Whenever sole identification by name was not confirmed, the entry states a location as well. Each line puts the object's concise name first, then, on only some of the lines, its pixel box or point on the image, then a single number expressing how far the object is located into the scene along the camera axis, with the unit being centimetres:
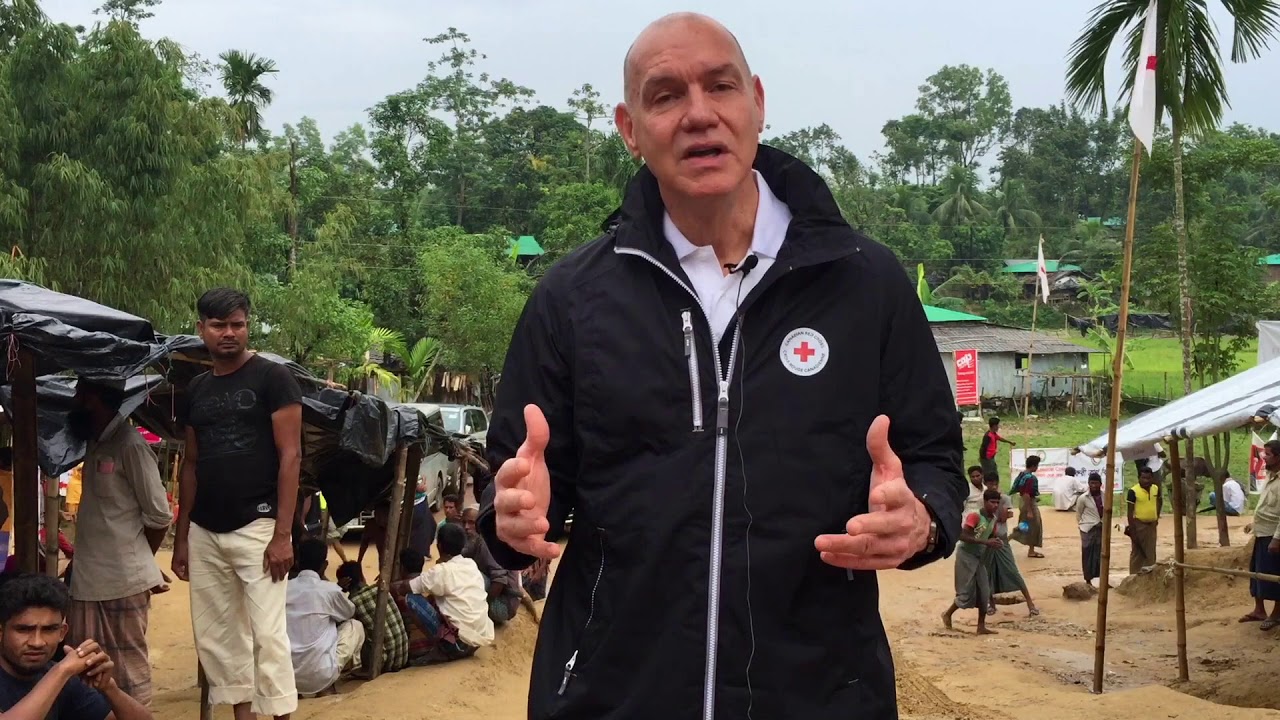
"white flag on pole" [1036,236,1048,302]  3538
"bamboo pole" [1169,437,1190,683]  991
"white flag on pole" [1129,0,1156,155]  909
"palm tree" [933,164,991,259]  5953
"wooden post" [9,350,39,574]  580
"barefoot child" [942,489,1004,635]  1394
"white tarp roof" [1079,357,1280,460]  888
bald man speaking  191
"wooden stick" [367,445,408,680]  912
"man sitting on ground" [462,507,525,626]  1072
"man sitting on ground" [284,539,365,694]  833
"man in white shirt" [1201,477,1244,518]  2192
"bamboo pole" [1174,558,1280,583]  856
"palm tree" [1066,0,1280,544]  1329
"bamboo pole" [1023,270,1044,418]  3592
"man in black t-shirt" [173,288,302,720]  562
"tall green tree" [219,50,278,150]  2818
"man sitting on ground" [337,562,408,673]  923
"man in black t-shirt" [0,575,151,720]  453
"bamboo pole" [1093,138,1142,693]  908
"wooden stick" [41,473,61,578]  666
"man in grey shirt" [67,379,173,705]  614
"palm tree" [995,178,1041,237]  6069
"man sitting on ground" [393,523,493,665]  958
